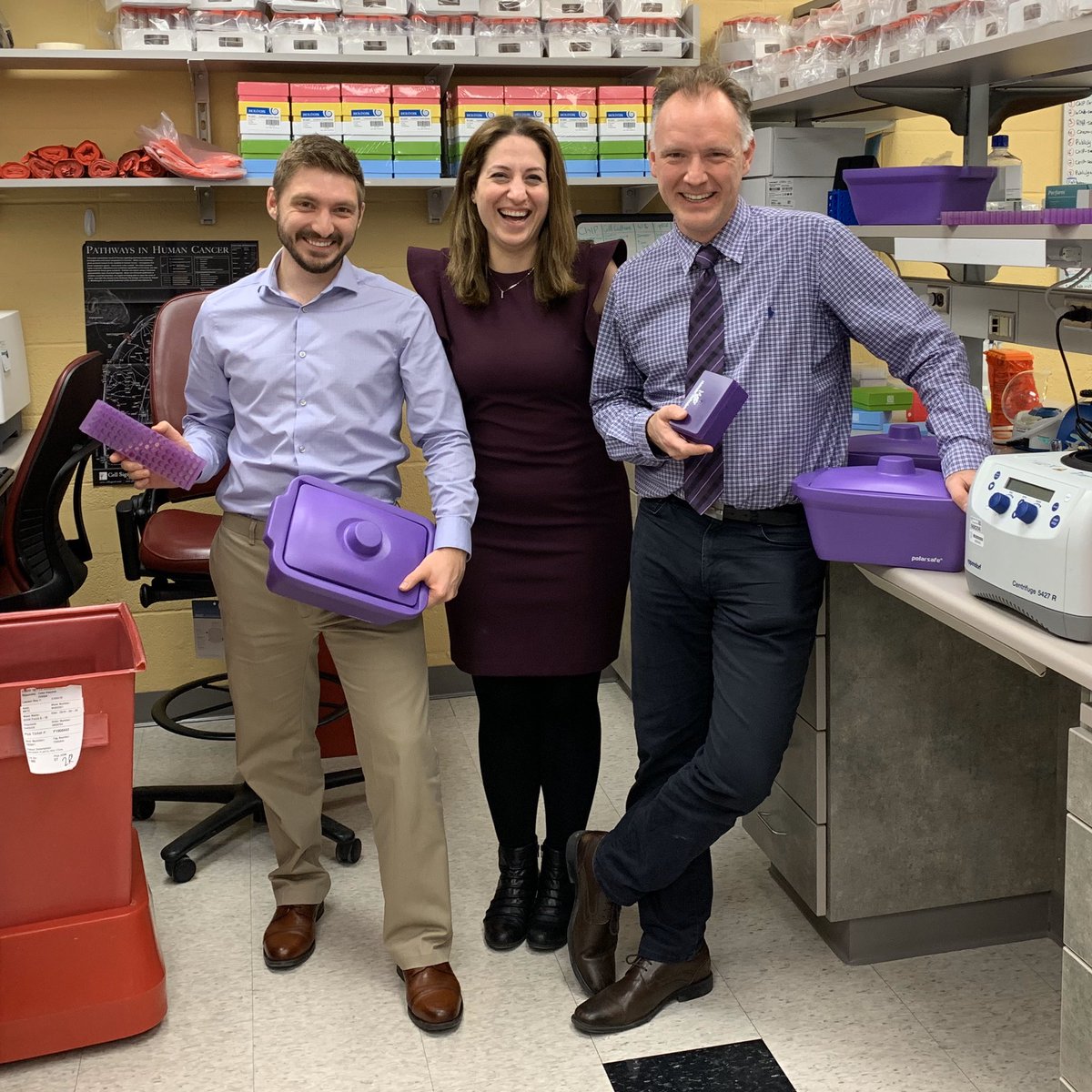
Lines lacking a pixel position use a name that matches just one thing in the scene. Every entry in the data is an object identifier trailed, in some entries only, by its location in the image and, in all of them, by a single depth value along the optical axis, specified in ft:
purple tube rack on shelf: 6.54
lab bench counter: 7.62
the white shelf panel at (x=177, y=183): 10.91
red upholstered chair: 9.61
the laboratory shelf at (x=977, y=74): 7.64
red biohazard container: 6.87
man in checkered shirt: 6.47
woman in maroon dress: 7.38
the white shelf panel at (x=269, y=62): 10.72
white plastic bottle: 9.30
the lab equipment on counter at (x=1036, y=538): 5.06
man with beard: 7.18
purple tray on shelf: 8.31
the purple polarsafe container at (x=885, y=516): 6.13
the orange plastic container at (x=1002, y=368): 10.56
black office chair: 8.77
